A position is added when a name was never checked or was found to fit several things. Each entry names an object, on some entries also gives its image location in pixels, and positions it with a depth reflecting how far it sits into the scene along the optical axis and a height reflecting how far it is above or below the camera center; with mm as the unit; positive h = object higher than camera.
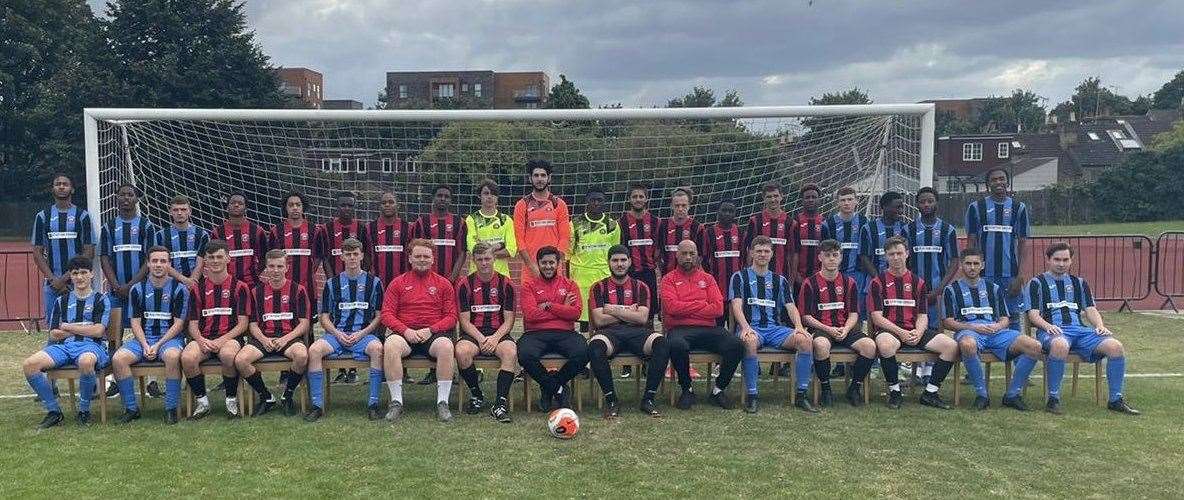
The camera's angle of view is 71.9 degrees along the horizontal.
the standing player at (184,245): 6387 -226
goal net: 7289 +686
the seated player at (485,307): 5785 -655
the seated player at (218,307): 5617 -632
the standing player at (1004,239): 6633 -153
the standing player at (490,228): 6727 -87
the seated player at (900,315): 5910 -705
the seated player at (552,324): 5668 -766
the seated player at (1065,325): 5711 -768
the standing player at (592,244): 6859 -220
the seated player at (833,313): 5902 -697
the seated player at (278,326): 5590 -768
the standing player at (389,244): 6660 -219
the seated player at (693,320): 5770 -742
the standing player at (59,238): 6262 -172
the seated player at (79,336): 5363 -827
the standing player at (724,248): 6672 -241
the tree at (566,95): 30672 +4703
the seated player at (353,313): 5684 -696
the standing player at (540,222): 6559 -33
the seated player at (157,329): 5449 -791
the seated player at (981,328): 5805 -791
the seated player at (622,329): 5688 -811
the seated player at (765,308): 5863 -663
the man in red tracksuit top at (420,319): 5586 -731
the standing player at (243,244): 6414 -218
